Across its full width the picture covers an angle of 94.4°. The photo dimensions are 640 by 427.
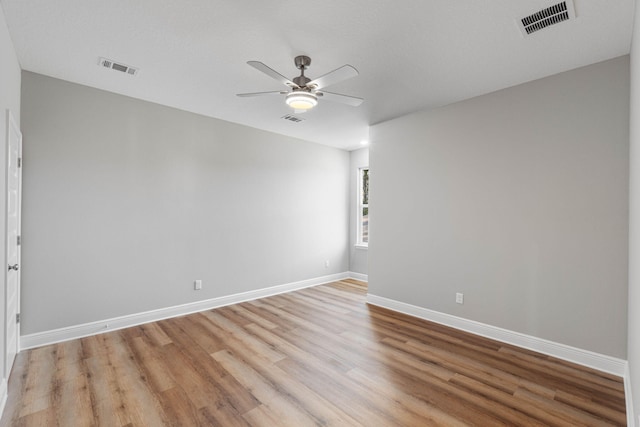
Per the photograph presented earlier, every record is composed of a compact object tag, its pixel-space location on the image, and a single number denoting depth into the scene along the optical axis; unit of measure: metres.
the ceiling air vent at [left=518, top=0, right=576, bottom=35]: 2.04
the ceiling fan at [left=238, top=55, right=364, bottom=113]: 2.30
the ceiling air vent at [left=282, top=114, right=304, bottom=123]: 4.34
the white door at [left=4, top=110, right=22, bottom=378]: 2.32
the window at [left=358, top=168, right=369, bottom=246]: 6.44
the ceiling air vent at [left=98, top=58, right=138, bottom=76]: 2.83
